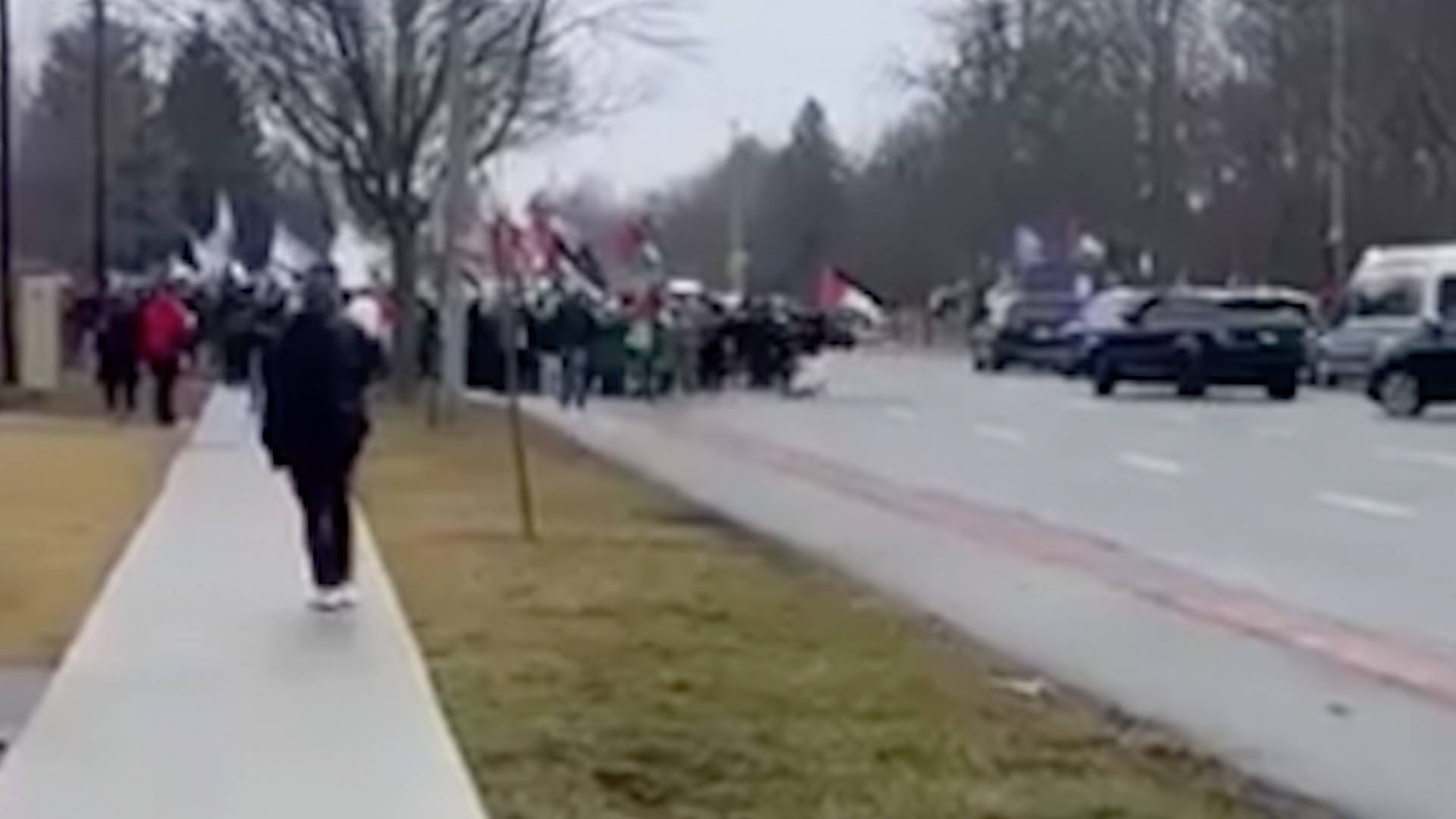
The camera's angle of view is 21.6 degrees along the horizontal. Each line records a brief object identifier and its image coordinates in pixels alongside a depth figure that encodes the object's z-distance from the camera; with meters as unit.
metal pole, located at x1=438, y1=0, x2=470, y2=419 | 42.81
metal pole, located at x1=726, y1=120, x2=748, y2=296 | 127.62
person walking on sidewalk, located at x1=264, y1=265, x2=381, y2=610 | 18.52
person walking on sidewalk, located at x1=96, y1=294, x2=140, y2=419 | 47.09
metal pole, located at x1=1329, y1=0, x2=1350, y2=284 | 74.38
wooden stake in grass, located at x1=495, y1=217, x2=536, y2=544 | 24.64
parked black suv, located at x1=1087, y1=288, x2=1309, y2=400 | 55.66
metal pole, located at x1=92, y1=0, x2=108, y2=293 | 61.94
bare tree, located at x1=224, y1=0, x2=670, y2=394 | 47.38
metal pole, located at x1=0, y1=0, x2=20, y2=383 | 49.78
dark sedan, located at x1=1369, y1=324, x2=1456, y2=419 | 46.66
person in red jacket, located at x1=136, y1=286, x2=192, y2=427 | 44.62
